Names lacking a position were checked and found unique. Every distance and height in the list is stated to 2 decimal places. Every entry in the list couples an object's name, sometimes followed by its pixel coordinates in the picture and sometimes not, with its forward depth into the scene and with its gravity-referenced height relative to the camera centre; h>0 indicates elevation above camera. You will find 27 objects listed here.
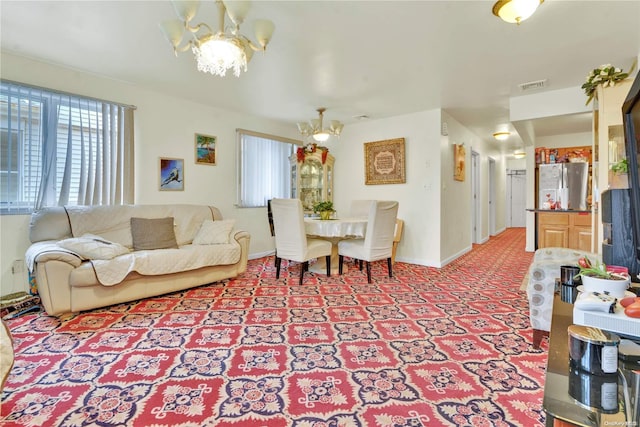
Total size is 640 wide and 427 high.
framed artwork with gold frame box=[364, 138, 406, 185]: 4.88 +0.81
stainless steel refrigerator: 5.23 +0.43
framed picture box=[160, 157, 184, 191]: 3.98 +0.51
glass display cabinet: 5.49 +0.60
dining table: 3.66 -0.20
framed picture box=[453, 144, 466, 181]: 5.05 +0.83
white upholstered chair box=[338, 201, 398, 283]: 3.47 -0.31
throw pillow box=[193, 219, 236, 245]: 3.61 -0.24
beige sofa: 2.48 -0.38
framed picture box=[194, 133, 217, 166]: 4.34 +0.91
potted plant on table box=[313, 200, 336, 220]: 4.13 +0.04
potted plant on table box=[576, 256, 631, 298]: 1.06 -0.25
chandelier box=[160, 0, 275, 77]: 1.90 +1.07
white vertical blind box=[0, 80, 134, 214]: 2.86 +0.65
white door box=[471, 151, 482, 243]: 6.54 +0.26
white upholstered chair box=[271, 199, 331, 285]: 3.43 -0.26
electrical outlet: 2.89 -0.50
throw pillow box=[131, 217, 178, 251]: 3.30 -0.23
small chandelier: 4.29 +1.17
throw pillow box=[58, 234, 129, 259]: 2.65 -0.30
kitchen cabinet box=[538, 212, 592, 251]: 4.56 -0.30
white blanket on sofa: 2.63 -0.46
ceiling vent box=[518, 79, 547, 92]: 3.45 +1.44
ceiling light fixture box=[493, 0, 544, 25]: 1.85 +1.25
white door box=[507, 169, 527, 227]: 9.92 +0.41
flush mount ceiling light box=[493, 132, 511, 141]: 5.80 +1.44
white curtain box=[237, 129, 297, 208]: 4.94 +0.76
